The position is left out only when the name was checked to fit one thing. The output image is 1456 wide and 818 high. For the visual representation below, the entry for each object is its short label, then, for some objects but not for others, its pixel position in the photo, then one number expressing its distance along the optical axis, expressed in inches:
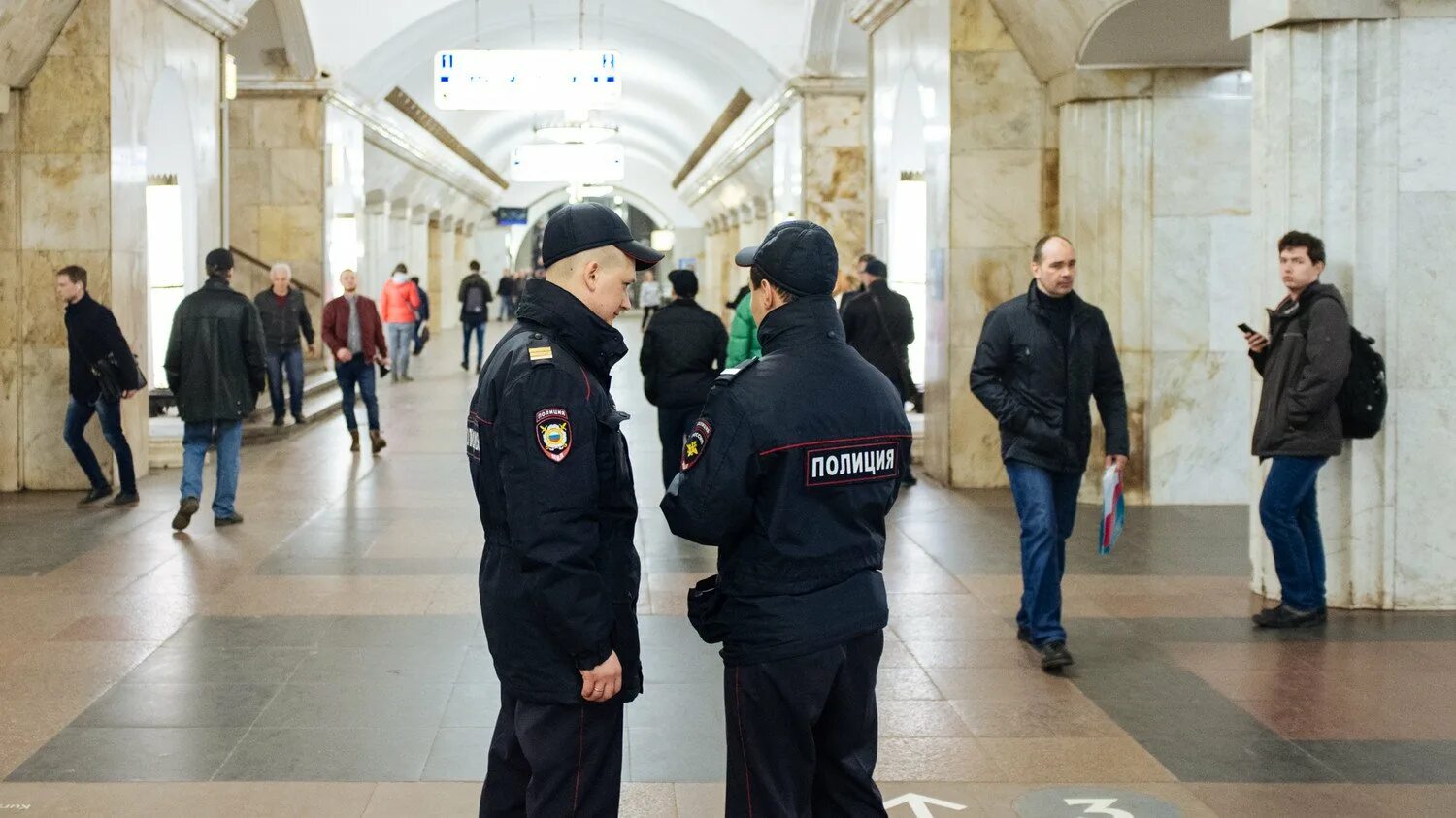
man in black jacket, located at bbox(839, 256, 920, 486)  452.1
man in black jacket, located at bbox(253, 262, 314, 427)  639.8
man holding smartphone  278.5
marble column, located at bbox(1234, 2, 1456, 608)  296.7
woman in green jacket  394.6
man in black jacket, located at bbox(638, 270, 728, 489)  384.5
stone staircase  524.7
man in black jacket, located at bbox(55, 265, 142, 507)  414.6
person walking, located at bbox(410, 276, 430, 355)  962.1
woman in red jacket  905.5
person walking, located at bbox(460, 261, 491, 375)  1003.9
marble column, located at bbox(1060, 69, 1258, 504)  436.8
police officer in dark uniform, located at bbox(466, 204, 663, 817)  129.4
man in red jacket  567.8
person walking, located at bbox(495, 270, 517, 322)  1593.3
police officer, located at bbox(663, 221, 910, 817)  138.3
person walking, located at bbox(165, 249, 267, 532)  389.4
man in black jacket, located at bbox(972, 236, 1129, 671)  250.2
